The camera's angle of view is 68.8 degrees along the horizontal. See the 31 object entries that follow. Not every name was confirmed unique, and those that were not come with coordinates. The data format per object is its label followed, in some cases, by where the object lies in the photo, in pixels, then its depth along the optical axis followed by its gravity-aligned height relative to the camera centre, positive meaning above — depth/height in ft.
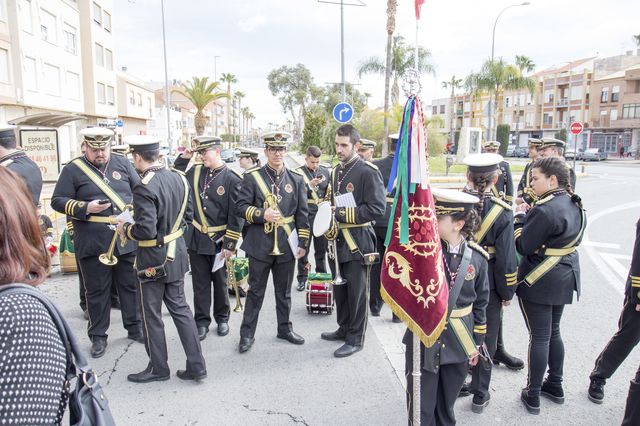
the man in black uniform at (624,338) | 11.66 -5.11
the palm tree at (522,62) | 164.55 +29.31
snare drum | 19.57 -6.18
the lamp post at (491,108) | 100.93 +7.97
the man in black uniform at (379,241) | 20.06 -4.29
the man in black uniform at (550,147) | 22.17 -0.06
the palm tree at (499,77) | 114.62 +16.78
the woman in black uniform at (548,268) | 12.37 -3.28
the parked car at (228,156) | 140.56 -3.17
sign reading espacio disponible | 43.75 -0.26
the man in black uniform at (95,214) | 16.12 -2.38
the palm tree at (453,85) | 240.73 +31.41
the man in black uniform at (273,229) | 16.12 -2.90
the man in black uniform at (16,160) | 16.56 -0.52
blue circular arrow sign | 43.01 +3.06
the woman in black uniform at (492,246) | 12.48 -2.74
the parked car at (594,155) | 157.89 -3.15
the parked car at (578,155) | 160.74 -3.20
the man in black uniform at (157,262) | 13.42 -3.44
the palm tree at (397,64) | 103.35 +18.29
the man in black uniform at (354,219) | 15.99 -2.50
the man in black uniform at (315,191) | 24.50 -2.46
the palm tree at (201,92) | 119.55 +13.58
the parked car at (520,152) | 182.81 -2.51
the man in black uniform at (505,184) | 26.40 -2.20
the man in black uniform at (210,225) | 18.11 -3.13
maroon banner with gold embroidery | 9.02 -1.79
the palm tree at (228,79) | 273.95 +39.04
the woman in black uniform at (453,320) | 9.83 -3.73
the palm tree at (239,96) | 342.56 +36.43
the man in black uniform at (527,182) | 21.42 -1.99
